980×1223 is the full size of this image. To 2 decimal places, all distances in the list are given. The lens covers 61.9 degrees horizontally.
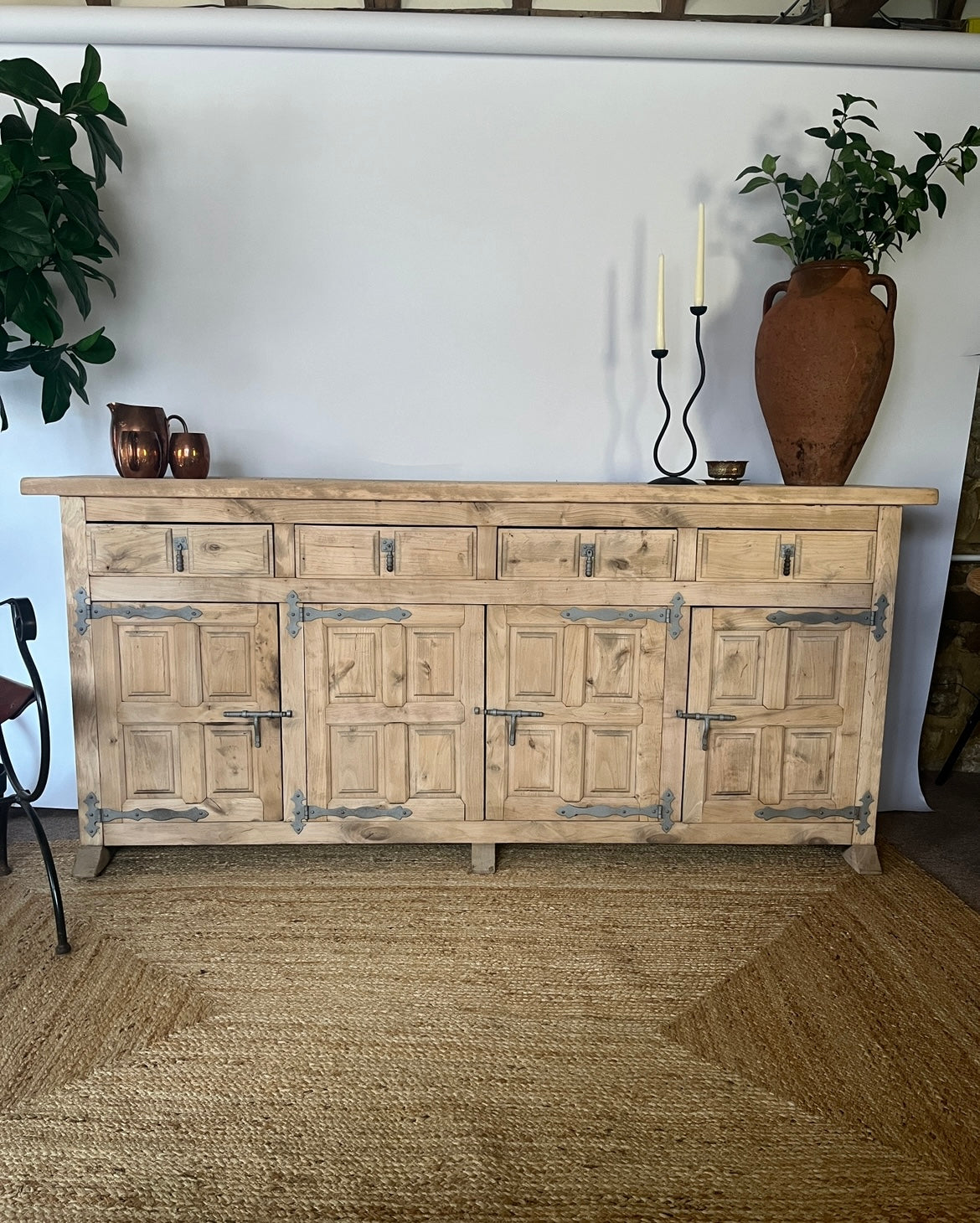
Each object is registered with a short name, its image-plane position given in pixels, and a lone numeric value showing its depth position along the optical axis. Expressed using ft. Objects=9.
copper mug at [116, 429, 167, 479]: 6.09
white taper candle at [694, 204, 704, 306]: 6.24
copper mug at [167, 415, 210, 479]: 6.33
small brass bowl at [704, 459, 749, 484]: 6.35
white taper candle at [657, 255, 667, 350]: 6.51
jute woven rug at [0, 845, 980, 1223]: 3.49
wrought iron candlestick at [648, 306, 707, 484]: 6.48
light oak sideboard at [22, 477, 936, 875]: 5.88
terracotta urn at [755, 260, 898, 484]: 6.18
